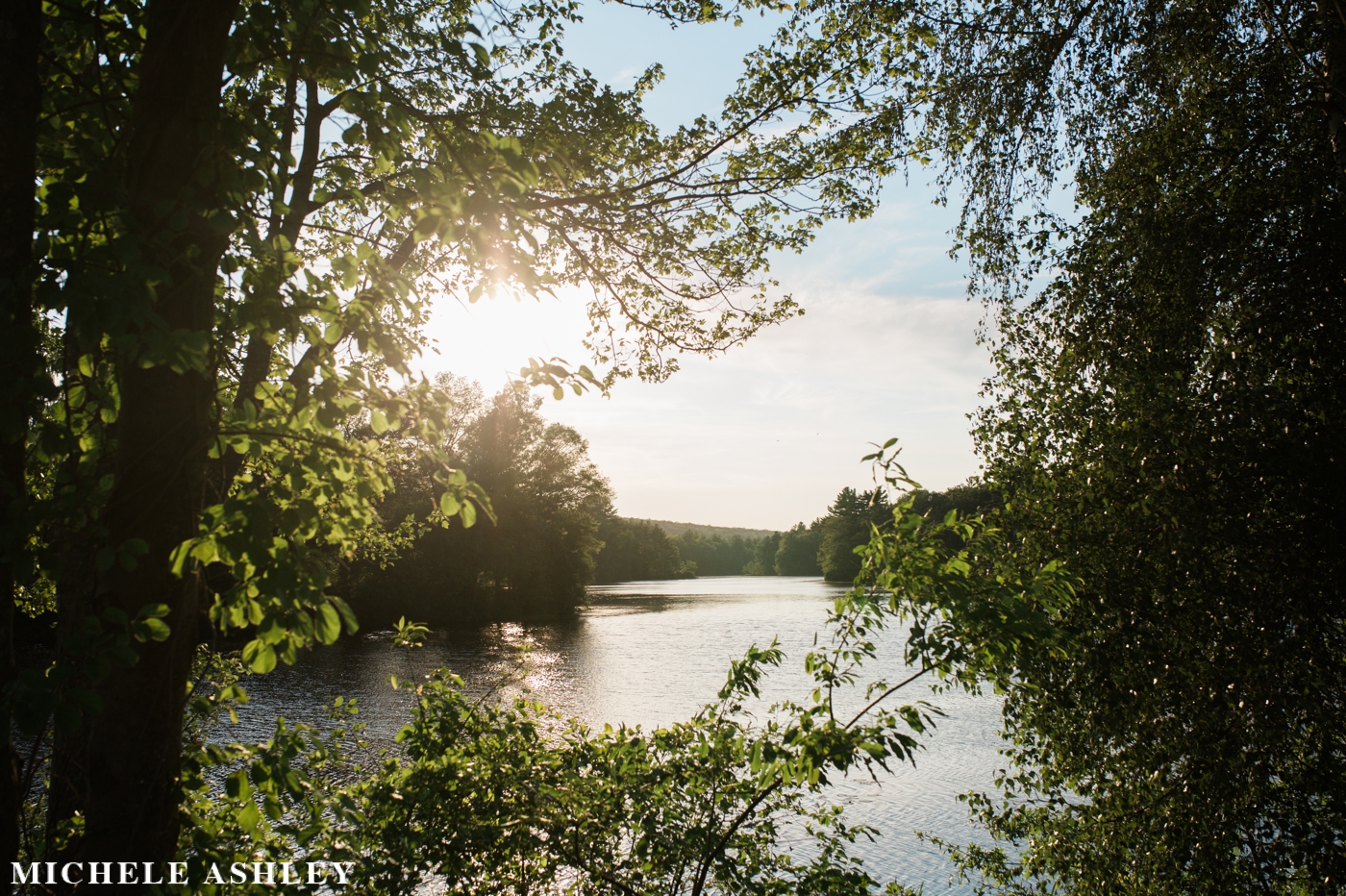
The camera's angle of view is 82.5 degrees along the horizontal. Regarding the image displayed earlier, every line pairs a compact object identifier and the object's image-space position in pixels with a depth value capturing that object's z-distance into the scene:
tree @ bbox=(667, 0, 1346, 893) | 5.24
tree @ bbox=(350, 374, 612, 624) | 36.84
